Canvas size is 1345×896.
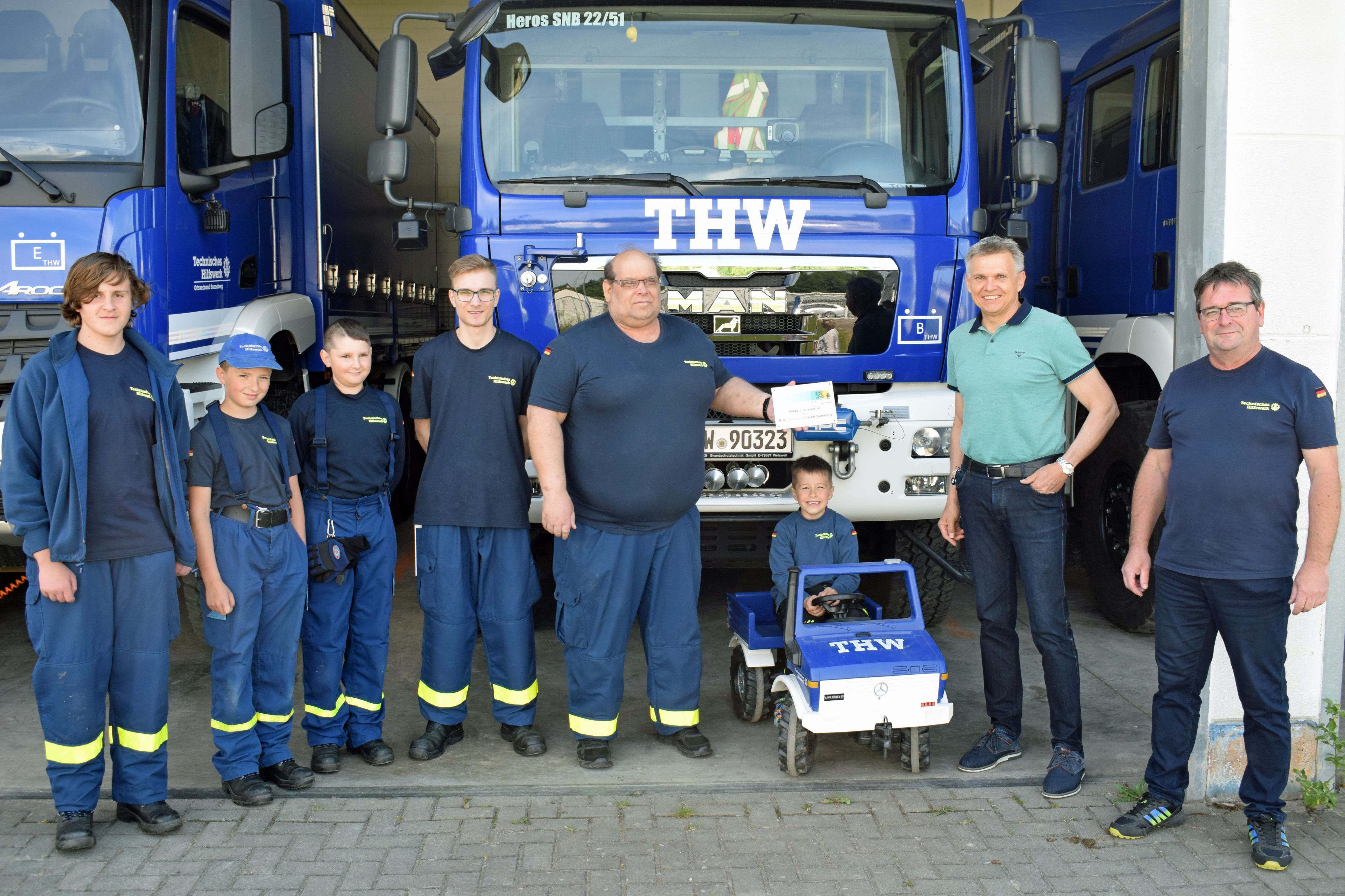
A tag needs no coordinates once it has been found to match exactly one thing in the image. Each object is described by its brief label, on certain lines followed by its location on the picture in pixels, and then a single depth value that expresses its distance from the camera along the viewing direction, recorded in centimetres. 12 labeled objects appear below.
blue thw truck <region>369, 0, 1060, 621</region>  477
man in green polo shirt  374
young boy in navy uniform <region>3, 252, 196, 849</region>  324
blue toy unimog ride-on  378
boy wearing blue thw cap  360
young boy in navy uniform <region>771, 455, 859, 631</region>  440
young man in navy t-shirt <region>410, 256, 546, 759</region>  405
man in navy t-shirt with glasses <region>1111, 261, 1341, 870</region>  318
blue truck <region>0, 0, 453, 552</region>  436
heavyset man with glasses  388
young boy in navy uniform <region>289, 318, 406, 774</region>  393
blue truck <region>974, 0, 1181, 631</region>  566
